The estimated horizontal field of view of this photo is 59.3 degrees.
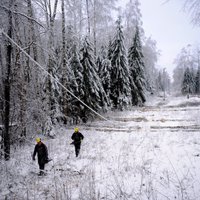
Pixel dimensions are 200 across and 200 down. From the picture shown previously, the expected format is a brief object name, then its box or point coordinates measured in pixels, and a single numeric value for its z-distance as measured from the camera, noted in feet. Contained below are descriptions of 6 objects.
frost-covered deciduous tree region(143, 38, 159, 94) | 134.74
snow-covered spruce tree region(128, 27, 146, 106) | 81.20
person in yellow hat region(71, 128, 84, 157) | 31.07
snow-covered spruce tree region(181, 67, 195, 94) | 150.82
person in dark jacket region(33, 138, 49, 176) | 25.55
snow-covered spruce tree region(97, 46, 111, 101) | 67.87
